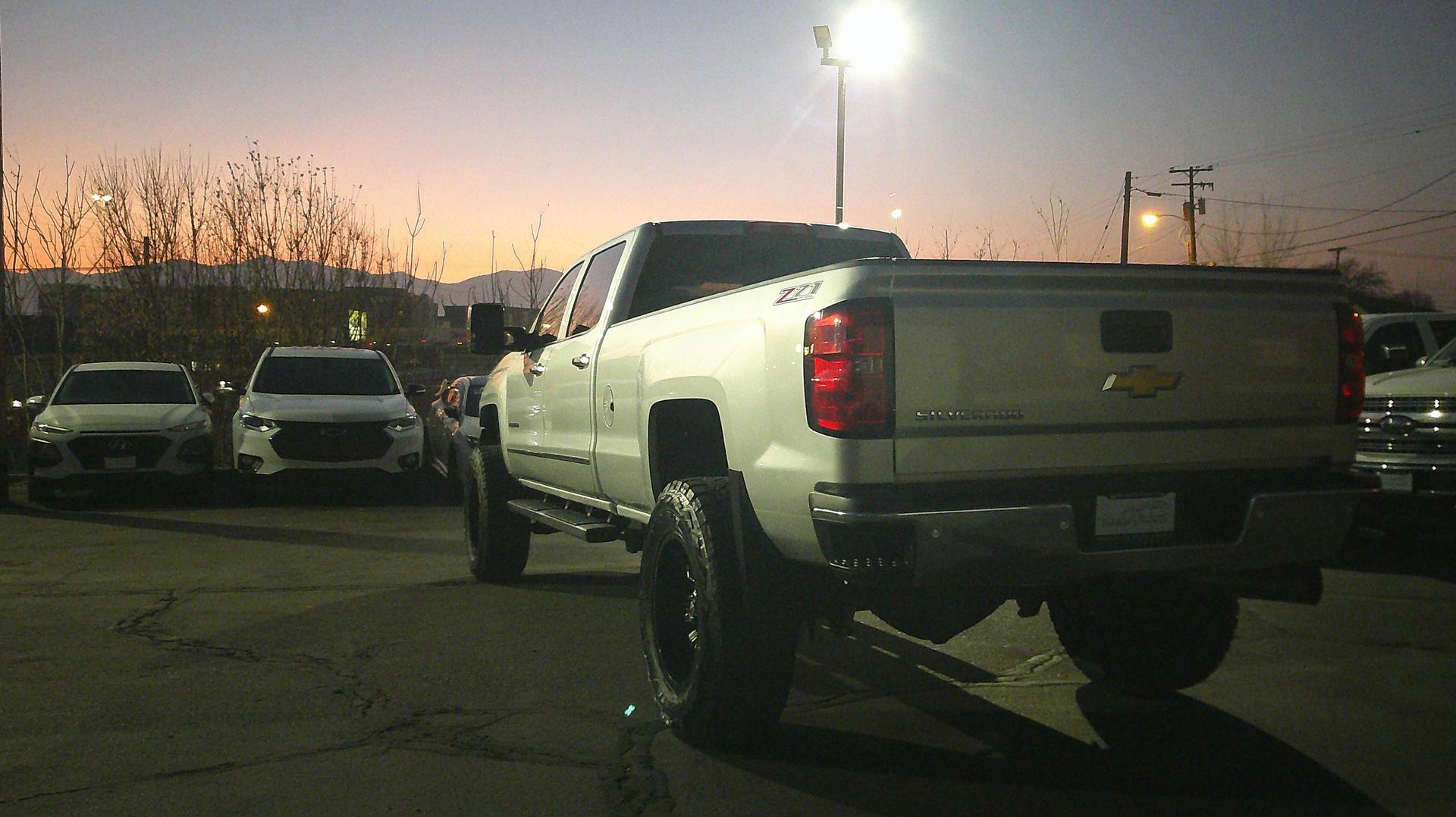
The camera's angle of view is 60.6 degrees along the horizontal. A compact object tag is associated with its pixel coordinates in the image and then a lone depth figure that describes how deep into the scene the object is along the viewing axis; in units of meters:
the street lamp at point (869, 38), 19.38
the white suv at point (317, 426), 13.81
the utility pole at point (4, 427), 13.87
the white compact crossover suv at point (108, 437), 13.80
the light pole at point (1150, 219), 32.56
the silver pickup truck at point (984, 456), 3.79
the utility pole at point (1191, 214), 48.88
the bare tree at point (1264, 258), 30.67
